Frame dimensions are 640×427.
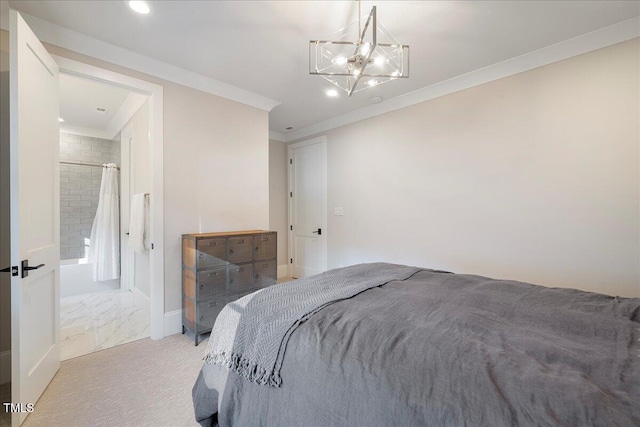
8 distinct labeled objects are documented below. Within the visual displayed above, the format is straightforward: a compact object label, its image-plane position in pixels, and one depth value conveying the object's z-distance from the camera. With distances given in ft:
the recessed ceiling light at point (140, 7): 6.13
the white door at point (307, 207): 14.42
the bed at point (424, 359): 2.43
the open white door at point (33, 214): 4.96
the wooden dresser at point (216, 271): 8.27
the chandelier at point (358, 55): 5.67
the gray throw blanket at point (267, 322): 3.74
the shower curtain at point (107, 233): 13.23
